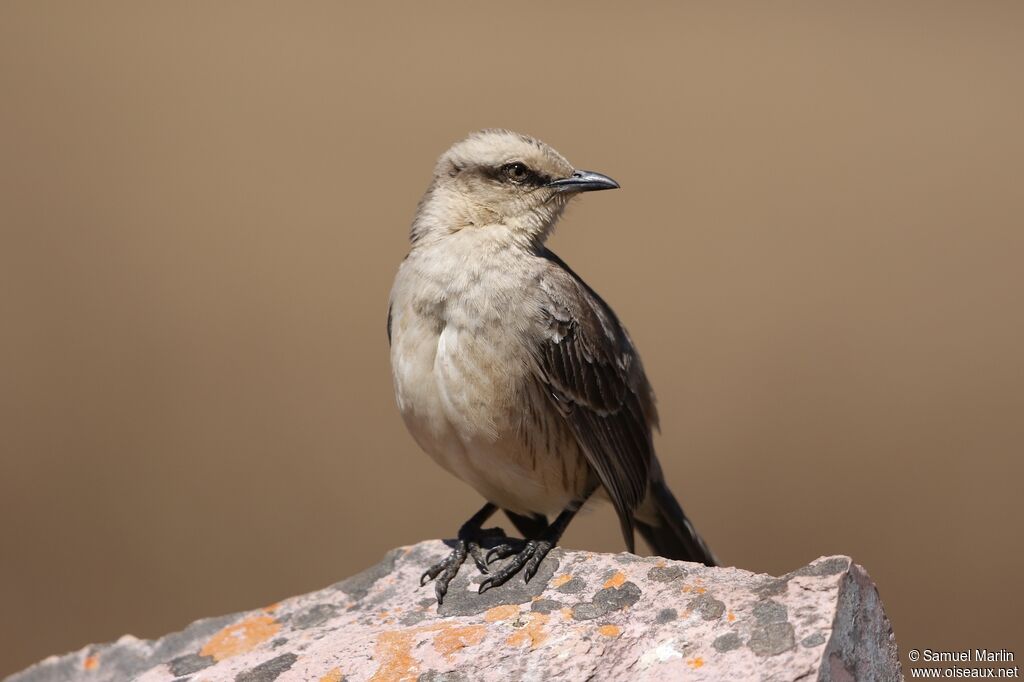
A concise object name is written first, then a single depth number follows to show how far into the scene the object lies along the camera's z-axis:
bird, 9.76
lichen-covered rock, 7.37
